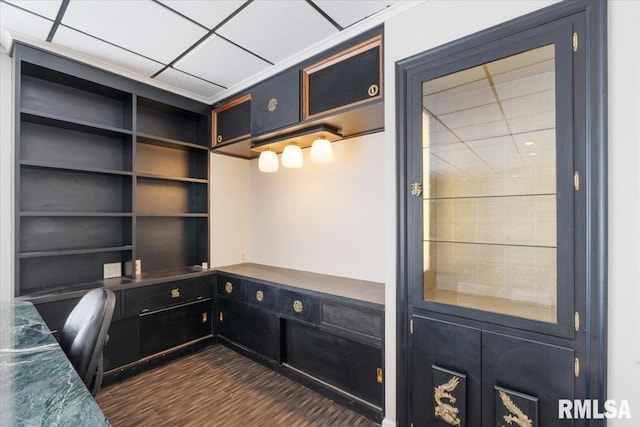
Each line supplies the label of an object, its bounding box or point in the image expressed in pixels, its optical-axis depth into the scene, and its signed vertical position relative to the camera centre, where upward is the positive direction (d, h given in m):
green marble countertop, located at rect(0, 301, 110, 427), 0.82 -0.57
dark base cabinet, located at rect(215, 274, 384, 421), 2.08 -1.04
